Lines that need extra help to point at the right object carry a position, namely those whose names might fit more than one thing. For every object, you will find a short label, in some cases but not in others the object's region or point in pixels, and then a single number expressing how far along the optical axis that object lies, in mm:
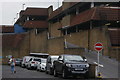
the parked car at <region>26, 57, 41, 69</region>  28840
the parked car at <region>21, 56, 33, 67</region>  33700
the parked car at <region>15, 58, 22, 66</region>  41484
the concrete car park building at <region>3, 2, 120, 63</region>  23415
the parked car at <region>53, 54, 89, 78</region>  16164
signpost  16715
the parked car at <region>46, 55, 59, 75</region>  20200
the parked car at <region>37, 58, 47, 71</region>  25391
